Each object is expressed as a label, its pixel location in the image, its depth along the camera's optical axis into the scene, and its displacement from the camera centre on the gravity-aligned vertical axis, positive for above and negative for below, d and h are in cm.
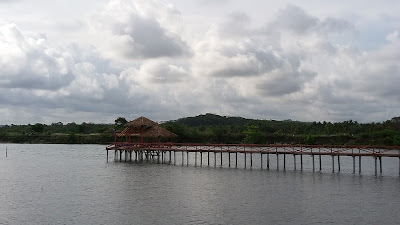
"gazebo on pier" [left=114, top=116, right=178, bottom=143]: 7019 +205
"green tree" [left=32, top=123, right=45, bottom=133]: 15925 +544
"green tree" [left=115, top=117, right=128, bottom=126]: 14012 +677
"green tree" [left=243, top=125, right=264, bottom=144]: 11594 +135
